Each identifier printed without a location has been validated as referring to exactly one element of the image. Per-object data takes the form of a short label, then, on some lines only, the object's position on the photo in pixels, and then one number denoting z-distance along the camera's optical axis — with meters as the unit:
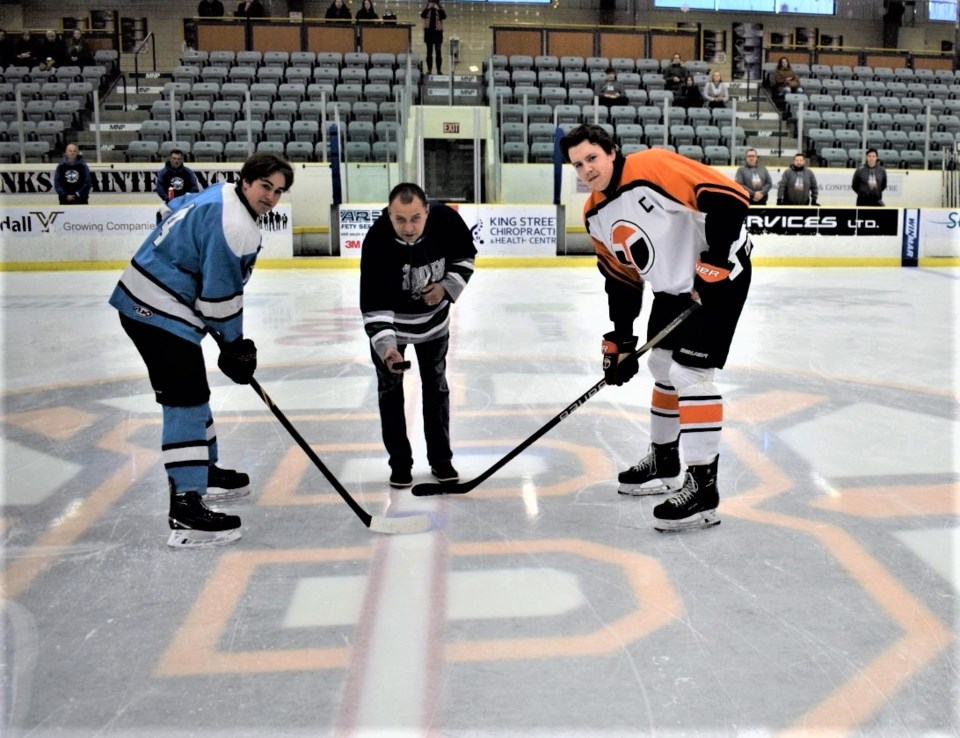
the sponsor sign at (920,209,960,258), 12.45
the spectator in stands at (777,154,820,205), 12.26
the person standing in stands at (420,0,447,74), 17.28
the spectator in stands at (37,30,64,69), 16.98
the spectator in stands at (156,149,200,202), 10.47
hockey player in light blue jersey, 2.86
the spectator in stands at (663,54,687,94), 16.48
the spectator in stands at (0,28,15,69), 16.83
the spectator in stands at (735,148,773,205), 12.02
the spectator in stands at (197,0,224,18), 18.20
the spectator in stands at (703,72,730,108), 15.75
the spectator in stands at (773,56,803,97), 17.48
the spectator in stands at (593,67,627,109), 14.94
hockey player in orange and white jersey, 2.95
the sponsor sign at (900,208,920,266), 12.38
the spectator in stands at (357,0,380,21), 18.53
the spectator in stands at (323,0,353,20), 18.38
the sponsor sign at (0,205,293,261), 11.93
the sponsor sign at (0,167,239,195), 13.07
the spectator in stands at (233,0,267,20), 18.03
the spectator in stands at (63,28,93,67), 16.84
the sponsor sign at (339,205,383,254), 12.41
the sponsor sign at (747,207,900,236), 12.35
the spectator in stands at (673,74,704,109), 16.03
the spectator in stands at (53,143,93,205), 11.96
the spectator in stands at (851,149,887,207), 12.57
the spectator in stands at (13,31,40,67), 16.67
